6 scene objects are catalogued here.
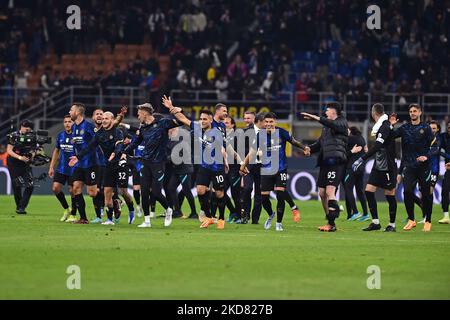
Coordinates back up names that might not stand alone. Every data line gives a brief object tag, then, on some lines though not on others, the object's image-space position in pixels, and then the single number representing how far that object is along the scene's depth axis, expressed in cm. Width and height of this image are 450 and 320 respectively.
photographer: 2642
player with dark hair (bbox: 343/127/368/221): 2586
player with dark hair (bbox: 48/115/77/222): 2356
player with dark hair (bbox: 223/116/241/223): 2425
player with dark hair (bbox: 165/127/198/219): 2570
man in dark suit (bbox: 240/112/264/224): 2308
